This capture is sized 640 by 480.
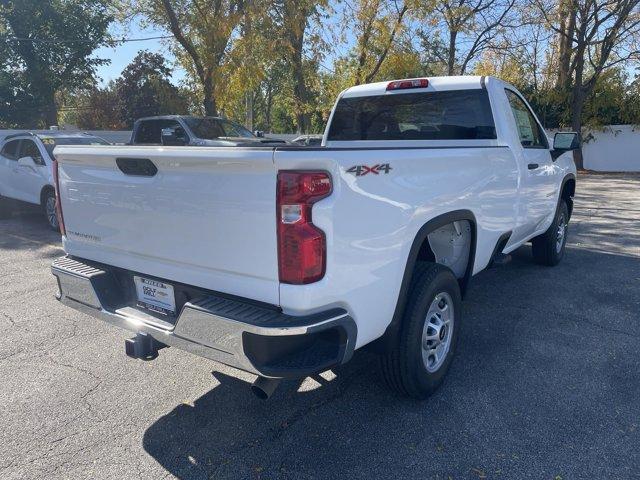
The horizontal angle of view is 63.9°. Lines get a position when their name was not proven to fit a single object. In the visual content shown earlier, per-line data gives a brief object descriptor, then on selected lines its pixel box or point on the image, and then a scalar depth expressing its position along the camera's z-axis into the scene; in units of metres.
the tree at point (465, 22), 18.22
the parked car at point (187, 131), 11.60
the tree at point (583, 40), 18.75
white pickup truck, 2.33
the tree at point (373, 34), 16.12
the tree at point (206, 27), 15.15
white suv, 8.97
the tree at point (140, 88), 32.66
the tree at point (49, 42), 24.45
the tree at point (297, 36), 15.48
